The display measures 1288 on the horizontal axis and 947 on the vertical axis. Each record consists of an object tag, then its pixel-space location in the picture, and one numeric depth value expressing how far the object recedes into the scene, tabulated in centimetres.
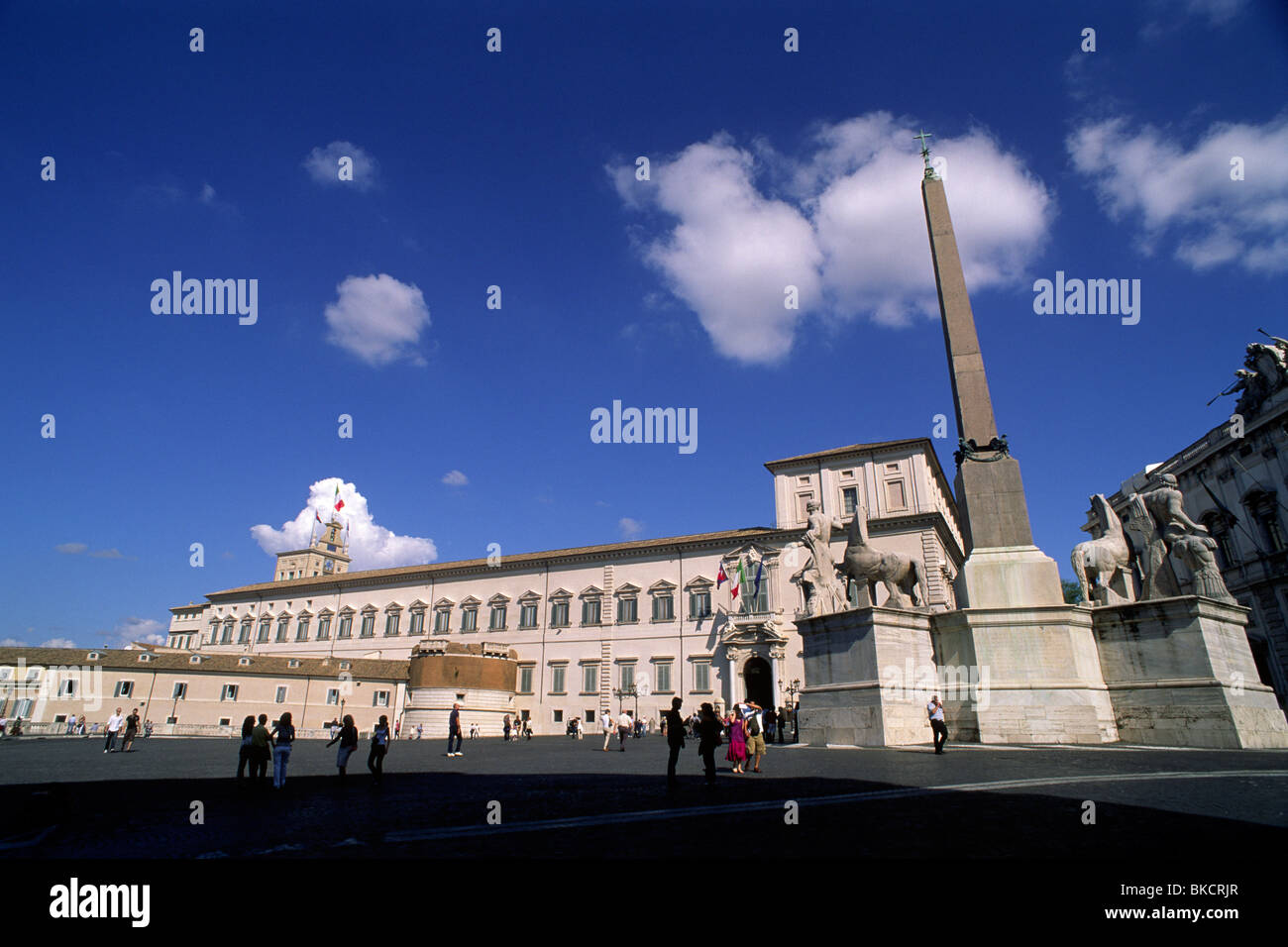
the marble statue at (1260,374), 2808
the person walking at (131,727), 2253
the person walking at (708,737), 891
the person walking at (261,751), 1043
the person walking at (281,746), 1070
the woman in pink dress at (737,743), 1059
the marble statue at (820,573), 1547
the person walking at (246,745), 1059
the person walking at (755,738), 1060
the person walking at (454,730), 2105
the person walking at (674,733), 886
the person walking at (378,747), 1119
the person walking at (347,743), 1148
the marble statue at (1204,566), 1212
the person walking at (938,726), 1066
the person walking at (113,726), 2300
